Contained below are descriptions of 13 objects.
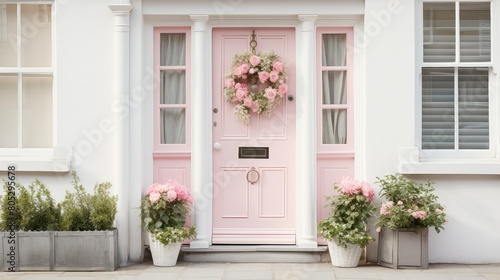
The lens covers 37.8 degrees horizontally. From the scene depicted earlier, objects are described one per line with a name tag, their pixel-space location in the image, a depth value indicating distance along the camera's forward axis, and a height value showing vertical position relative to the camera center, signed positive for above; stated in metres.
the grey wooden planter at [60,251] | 8.26 -1.30
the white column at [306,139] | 8.77 -0.03
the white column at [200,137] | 8.81 -0.01
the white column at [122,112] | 8.66 +0.29
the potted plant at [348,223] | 8.32 -1.00
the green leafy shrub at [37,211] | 8.33 -0.85
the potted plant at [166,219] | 8.36 -0.97
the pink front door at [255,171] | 8.95 -0.43
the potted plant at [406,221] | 8.18 -0.95
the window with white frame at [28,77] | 9.00 +0.73
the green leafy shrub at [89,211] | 8.30 -0.86
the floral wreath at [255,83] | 8.77 +0.64
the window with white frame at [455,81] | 8.85 +0.67
